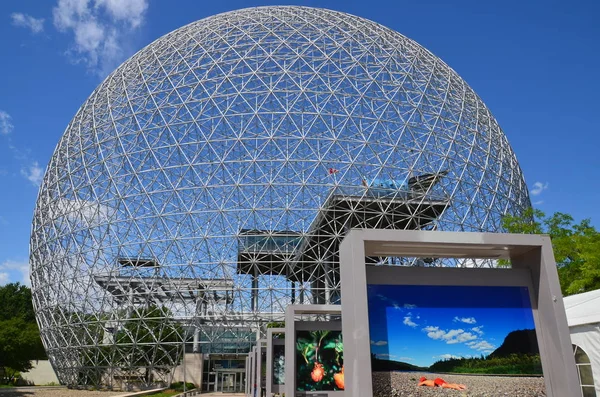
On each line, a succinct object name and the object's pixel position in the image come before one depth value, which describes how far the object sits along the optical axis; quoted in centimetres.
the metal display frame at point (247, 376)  2591
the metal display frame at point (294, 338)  1452
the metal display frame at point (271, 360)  1873
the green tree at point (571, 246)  1689
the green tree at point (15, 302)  5234
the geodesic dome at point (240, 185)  2447
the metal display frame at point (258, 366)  2039
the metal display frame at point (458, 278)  629
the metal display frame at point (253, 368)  2205
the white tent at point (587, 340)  1023
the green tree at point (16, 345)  3341
